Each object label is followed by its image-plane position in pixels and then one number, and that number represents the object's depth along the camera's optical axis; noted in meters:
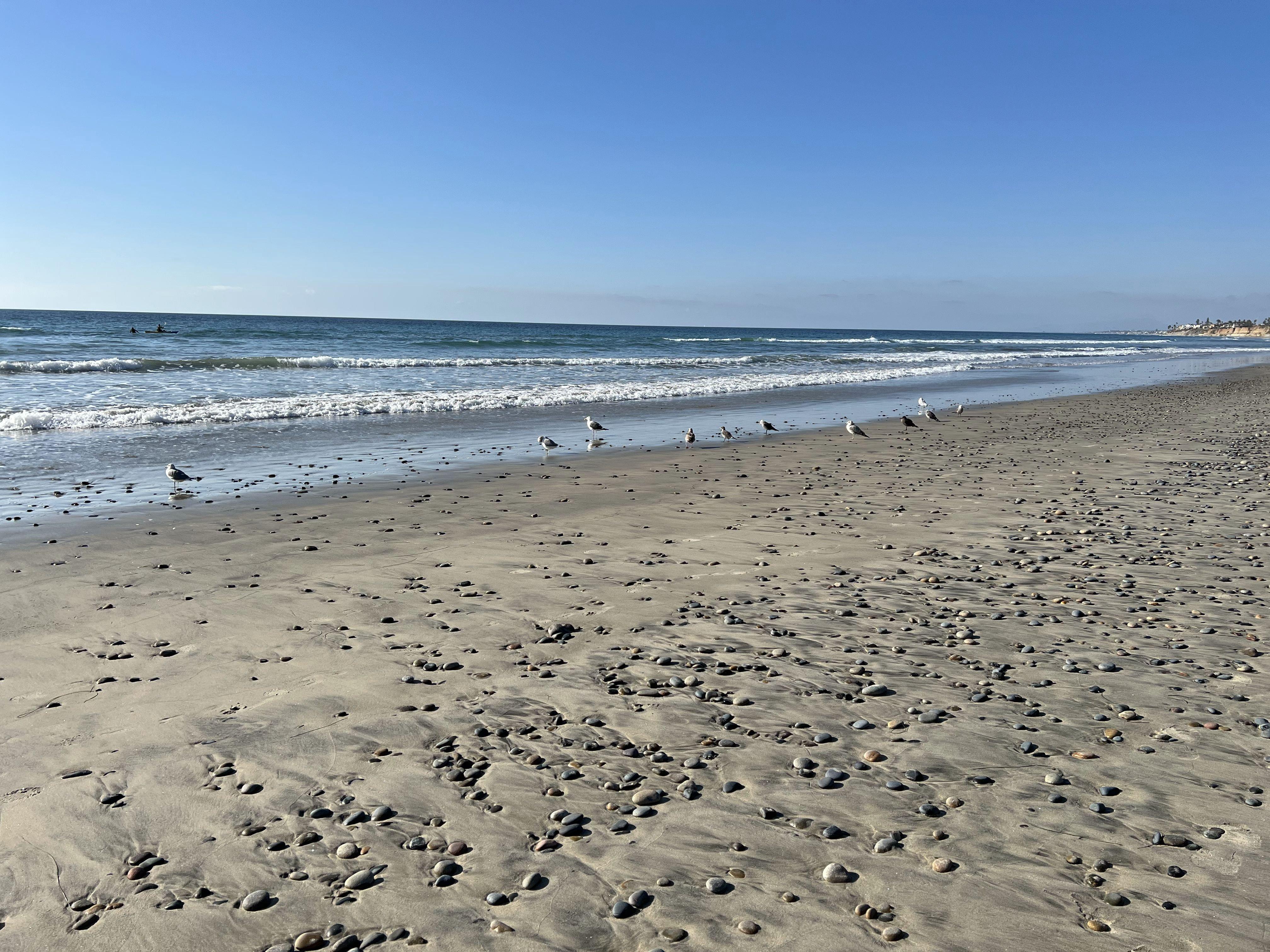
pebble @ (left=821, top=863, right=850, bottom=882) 3.26
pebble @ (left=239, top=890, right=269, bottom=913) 3.13
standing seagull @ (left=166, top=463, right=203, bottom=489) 11.12
